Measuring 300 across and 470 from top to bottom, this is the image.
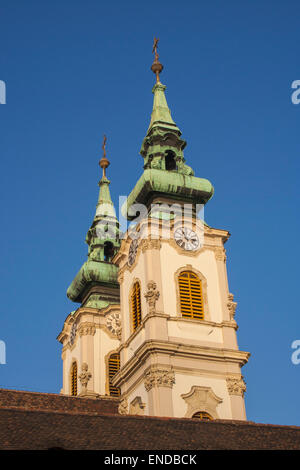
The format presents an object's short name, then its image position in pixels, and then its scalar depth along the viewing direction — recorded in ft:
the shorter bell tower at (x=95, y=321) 160.66
